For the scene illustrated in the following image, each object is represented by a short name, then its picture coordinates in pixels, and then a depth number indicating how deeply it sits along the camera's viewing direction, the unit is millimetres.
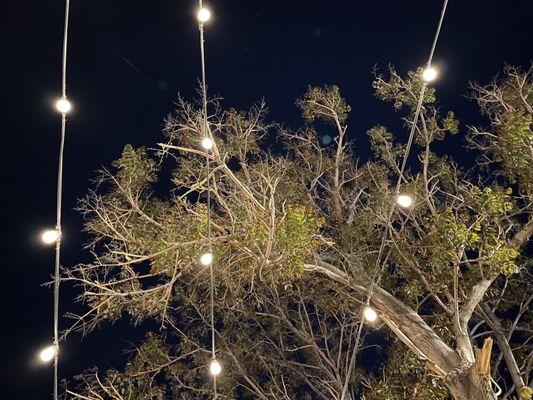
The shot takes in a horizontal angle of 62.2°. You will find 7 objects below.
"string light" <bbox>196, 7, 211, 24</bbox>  2718
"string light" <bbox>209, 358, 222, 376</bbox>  3115
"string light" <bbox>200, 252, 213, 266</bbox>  3732
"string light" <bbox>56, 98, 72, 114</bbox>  2623
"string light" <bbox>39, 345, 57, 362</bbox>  3002
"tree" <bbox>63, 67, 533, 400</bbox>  4727
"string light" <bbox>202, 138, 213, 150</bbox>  3203
